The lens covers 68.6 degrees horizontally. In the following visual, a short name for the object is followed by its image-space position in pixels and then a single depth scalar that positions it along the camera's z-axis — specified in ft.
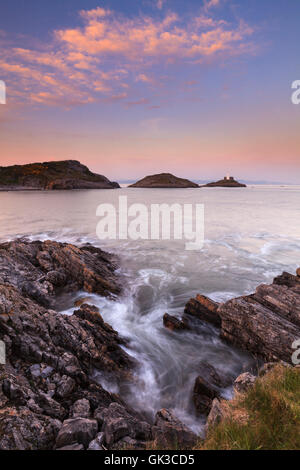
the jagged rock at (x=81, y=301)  42.06
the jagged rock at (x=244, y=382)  18.26
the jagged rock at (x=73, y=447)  12.84
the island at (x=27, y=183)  638.53
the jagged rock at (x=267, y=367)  21.01
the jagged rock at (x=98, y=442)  13.17
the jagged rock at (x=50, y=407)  16.26
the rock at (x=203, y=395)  23.44
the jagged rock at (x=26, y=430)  12.94
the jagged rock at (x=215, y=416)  14.46
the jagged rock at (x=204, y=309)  37.42
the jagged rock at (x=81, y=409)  16.61
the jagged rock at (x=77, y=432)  13.44
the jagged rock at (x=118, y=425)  14.43
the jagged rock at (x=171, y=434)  14.07
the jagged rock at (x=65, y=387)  18.48
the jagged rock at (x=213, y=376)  26.58
